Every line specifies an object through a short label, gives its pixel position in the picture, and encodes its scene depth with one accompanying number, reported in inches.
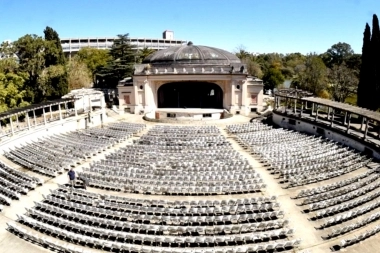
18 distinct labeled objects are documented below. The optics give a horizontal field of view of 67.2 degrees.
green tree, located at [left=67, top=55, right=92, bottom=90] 2335.1
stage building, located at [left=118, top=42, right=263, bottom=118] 1967.3
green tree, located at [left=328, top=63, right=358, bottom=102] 2121.1
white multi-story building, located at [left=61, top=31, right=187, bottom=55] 4650.6
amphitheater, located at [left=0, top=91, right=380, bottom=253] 592.4
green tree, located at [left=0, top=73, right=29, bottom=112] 1628.9
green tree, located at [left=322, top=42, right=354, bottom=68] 4340.6
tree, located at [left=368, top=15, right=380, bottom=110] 1532.5
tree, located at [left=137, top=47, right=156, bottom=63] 2862.9
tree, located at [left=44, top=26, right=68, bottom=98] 1915.6
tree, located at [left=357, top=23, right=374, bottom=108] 1562.5
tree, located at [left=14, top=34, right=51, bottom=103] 1831.9
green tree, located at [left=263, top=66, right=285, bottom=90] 2770.7
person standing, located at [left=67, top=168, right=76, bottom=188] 842.8
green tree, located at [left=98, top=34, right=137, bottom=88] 2436.0
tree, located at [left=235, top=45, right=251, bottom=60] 3660.2
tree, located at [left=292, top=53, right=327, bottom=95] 2405.3
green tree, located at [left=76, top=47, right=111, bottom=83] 2768.2
